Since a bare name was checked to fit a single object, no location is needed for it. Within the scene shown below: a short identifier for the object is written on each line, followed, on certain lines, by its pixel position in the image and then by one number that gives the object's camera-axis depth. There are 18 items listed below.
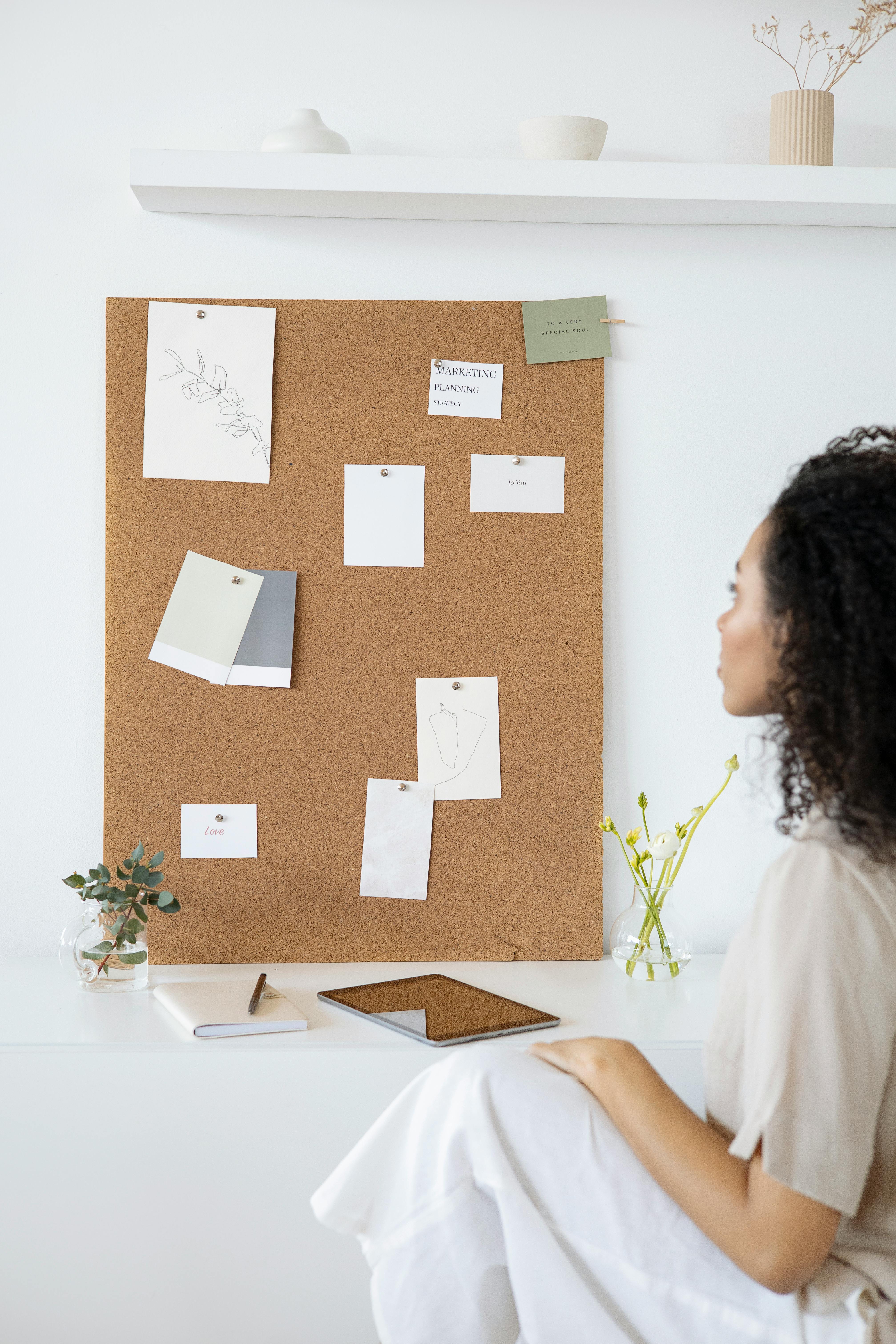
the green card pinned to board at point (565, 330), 1.45
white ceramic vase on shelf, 1.35
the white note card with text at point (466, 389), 1.45
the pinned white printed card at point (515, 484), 1.45
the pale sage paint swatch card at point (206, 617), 1.43
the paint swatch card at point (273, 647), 1.44
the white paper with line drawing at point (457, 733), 1.46
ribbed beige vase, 1.39
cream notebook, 1.17
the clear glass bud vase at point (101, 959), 1.32
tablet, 1.18
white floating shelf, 1.33
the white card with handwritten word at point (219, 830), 1.44
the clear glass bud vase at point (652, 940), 1.40
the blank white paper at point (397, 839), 1.45
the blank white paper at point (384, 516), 1.45
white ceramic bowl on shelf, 1.36
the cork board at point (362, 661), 1.43
